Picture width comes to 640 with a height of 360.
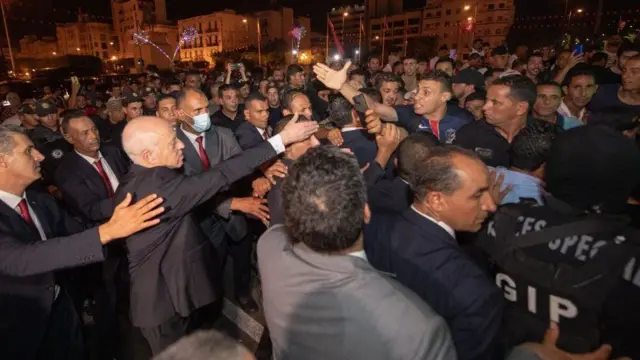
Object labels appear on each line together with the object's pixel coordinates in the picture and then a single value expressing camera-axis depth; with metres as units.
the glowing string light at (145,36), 58.99
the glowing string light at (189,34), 65.81
